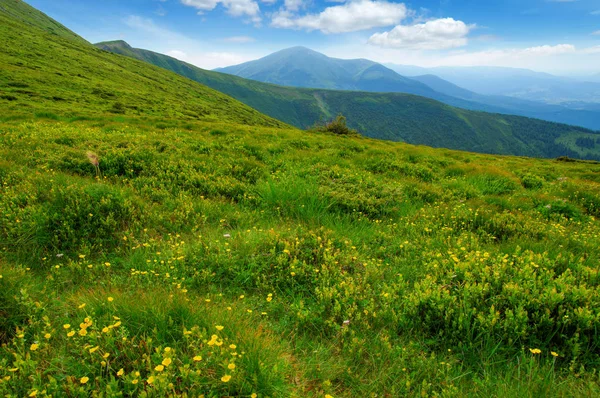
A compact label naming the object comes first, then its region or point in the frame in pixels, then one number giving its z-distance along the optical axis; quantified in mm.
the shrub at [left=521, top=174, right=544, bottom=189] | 12023
